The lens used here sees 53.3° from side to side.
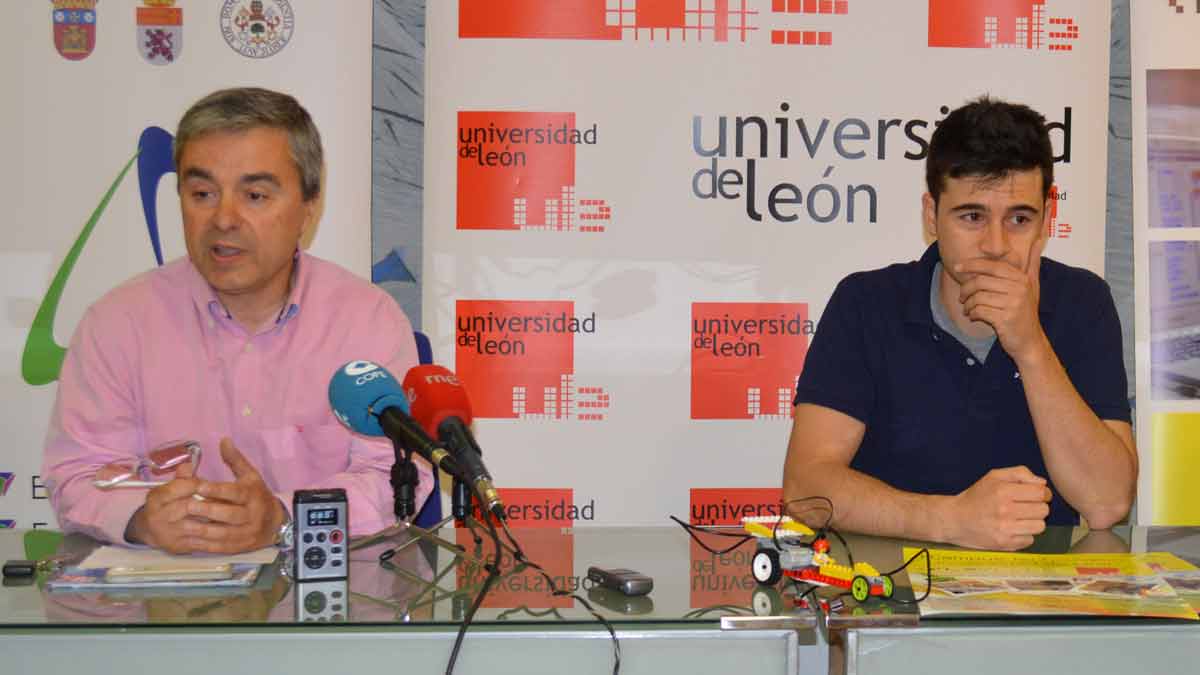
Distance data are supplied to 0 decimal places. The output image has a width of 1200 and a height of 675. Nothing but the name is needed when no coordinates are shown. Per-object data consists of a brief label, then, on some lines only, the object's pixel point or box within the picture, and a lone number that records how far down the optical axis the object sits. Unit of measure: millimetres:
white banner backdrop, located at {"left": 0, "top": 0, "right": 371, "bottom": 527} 3588
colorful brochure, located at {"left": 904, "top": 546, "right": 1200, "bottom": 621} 1594
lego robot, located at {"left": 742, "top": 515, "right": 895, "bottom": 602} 1644
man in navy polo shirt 2426
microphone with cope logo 1658
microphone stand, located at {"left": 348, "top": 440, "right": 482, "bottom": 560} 1653
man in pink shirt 2467
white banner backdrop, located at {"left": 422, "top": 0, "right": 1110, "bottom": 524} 3711
